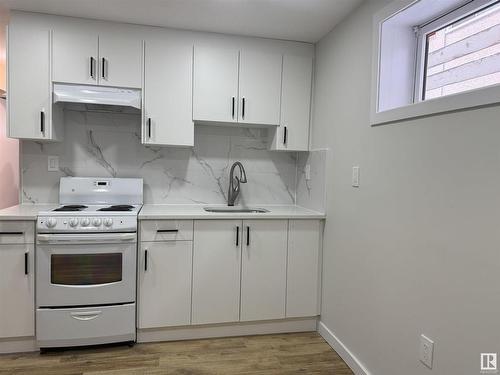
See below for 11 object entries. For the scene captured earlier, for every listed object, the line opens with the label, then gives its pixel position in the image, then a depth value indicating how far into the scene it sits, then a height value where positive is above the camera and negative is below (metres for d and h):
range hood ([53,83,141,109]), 2.48 +0.50
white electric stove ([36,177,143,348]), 2.26 -0.75
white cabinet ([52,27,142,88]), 2.52 +0.79
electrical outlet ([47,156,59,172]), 2.83 -0.01
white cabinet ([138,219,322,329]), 2.47 -0.76
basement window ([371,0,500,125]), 1.57 +0.63
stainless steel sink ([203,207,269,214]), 2.98 -0.35
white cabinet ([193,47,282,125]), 2.75 +0.67
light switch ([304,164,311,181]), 2.99 +0.01
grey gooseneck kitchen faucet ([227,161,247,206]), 3.04 -0.13
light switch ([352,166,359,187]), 2.24 -0.02
